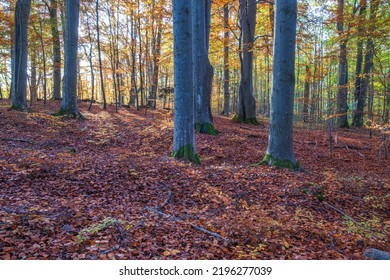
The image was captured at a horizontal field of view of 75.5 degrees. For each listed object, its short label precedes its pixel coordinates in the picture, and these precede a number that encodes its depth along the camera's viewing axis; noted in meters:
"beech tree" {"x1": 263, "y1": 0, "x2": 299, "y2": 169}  6.23
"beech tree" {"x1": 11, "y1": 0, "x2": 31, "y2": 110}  11.58
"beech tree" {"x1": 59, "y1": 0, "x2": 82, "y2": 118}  11.30
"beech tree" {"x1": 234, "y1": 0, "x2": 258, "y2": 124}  14.12
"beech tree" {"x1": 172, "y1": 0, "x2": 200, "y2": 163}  6.16
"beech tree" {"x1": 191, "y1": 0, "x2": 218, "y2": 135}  9.80
